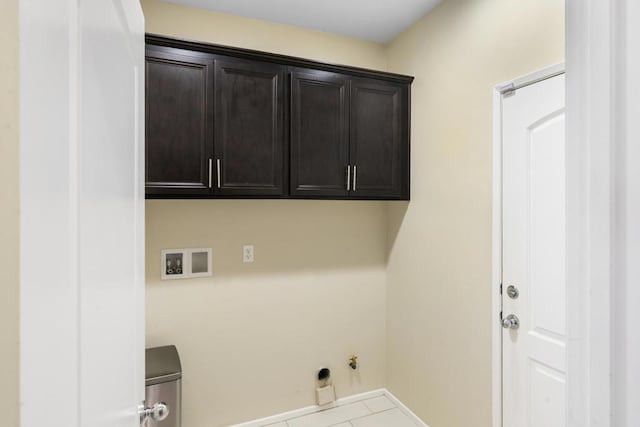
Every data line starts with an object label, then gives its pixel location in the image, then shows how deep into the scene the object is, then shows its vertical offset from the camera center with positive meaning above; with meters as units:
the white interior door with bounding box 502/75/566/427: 1.52 -0.20
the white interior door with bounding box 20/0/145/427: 0.29 +0.00
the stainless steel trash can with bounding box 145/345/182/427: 1.72 -0.87
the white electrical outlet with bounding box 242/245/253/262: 2.33 -0.27
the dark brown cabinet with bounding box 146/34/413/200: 1.83 +0.51
